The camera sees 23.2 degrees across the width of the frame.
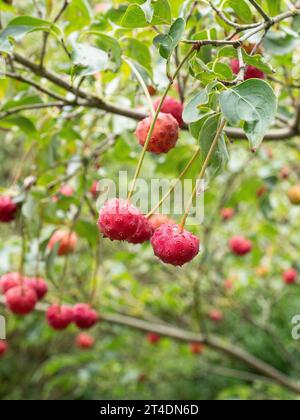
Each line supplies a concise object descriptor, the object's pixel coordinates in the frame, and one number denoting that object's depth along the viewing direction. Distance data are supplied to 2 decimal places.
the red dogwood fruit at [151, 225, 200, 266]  0.31
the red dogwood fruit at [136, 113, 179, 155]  0.33
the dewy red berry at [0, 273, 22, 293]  0.55
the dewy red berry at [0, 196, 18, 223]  0.48
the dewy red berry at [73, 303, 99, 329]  0.54
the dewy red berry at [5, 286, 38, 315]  0.52
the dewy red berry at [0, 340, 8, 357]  0.96
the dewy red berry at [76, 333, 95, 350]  1.28
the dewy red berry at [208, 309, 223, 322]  1.49
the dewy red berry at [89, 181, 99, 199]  0.59
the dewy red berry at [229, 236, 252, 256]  0.88
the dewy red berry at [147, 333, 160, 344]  1.34
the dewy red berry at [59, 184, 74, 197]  0.61
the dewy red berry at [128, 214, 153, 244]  0.32
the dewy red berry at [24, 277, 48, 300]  0.55
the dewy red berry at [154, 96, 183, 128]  0.38
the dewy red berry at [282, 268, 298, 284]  1.04
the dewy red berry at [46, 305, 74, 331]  0.53
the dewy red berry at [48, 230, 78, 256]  0.57
